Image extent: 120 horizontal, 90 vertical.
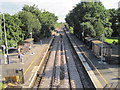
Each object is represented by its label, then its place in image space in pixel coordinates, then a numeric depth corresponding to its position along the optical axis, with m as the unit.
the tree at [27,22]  39.12
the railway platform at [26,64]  16.98
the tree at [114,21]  62.70
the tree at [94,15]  40.88
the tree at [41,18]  49.66
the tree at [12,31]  29.02
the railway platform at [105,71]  15.15
